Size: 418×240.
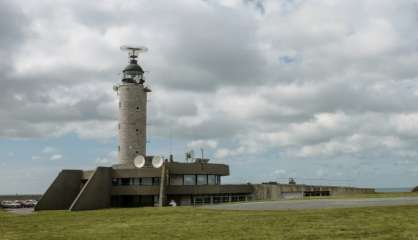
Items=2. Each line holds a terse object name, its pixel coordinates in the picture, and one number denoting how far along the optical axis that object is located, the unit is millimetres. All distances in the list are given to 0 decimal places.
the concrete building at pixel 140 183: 68000
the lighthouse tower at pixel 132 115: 75875
